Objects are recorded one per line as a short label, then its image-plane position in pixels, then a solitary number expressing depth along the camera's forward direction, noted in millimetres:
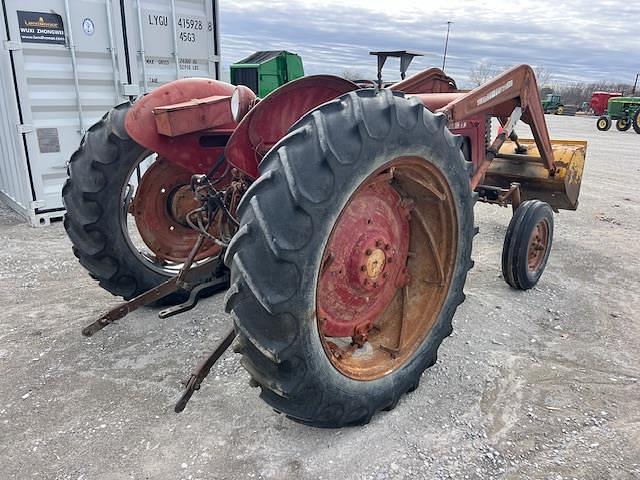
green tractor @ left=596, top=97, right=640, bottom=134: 20609
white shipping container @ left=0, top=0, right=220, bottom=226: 5488
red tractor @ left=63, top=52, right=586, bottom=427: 1887
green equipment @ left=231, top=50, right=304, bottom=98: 10109
